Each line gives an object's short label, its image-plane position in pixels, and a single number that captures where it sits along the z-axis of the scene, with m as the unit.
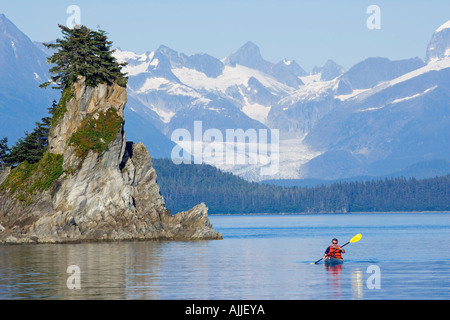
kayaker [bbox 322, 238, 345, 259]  103.56
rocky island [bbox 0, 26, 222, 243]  146.00
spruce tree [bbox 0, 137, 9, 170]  165.23
